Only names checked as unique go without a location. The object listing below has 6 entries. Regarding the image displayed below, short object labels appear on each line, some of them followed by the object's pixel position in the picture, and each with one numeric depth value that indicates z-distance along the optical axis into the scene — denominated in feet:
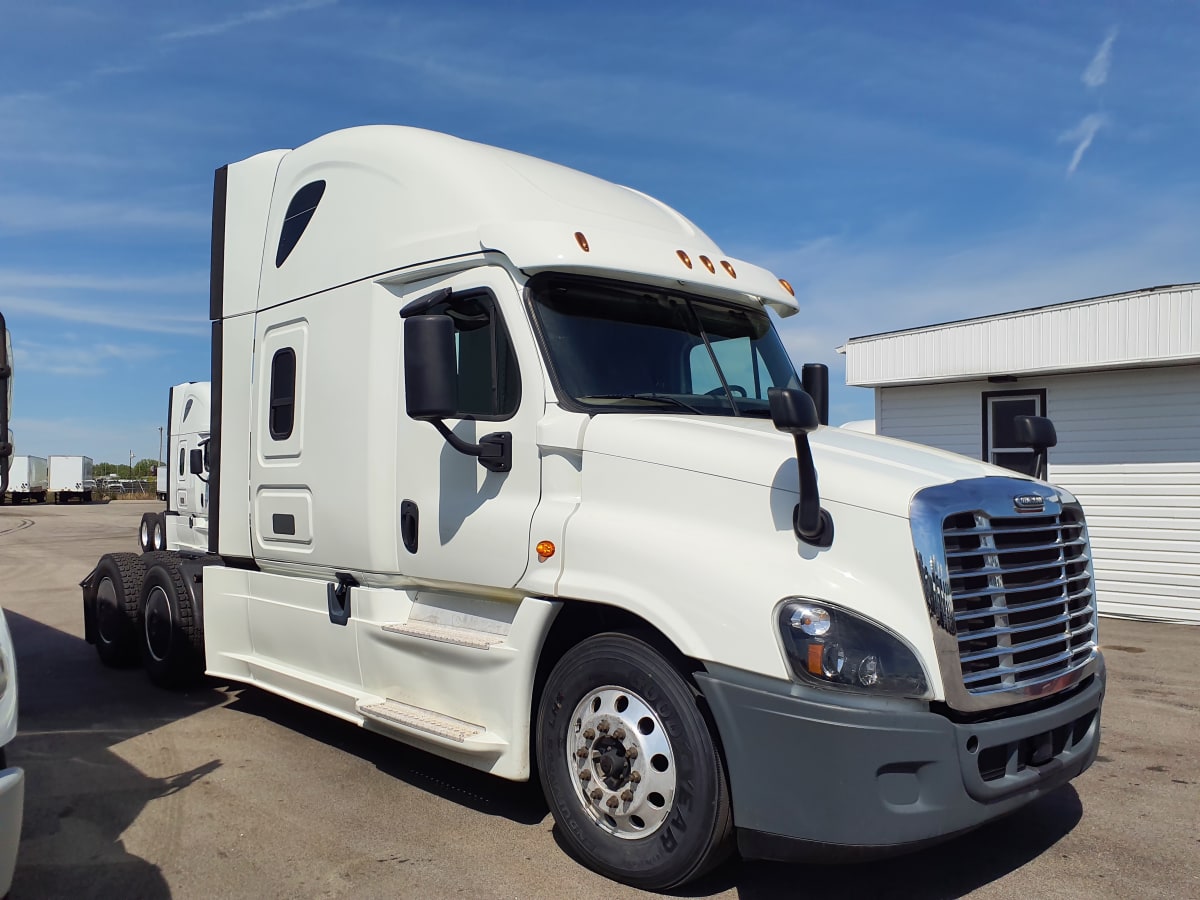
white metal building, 36.86
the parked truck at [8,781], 9.72
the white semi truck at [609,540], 11.06
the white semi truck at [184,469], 47.11
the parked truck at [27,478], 185.14
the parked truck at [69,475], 200.54
